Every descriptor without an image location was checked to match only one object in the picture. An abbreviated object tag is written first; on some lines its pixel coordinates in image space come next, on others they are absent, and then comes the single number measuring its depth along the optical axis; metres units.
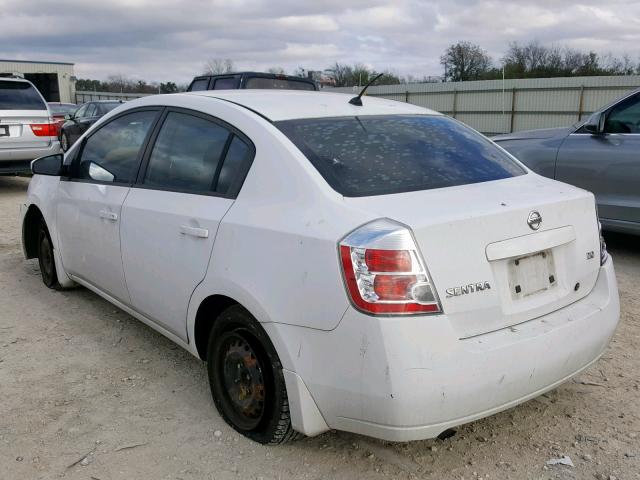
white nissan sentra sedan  2.33
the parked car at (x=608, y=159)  5.84
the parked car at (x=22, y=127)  10.09
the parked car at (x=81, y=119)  16.56
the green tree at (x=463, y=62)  46.00
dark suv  10.19
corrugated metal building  54.00
